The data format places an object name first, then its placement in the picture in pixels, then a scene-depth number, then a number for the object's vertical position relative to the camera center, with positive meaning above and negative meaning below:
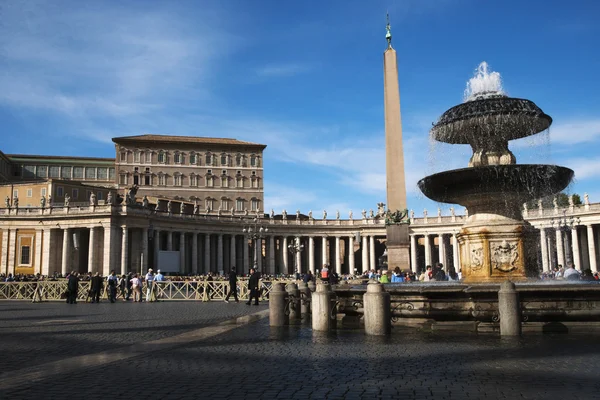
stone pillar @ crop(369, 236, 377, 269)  75.94 +2.99
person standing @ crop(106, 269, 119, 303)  27.86 -0.48
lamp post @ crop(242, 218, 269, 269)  48.62 +3.54
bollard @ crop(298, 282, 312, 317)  15.74 -0.75
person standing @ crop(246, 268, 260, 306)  23.31 -0.36
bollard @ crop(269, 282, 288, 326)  14.02 -0.81
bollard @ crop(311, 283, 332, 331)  12.50 -0.74
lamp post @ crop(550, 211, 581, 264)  58.47 +4.65
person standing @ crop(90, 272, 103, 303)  27.87 -0.38
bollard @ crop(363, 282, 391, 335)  11.35 -0.72
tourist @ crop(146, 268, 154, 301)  29.06 -0.45
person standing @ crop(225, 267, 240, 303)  25.85 -0.38
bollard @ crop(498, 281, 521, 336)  10.62 -0.74
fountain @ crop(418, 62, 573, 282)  14.59 +2.24
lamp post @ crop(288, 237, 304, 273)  56.76 +2.54
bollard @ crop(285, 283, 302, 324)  15.25 -0.83
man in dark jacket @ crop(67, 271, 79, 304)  27.02 -0.48
